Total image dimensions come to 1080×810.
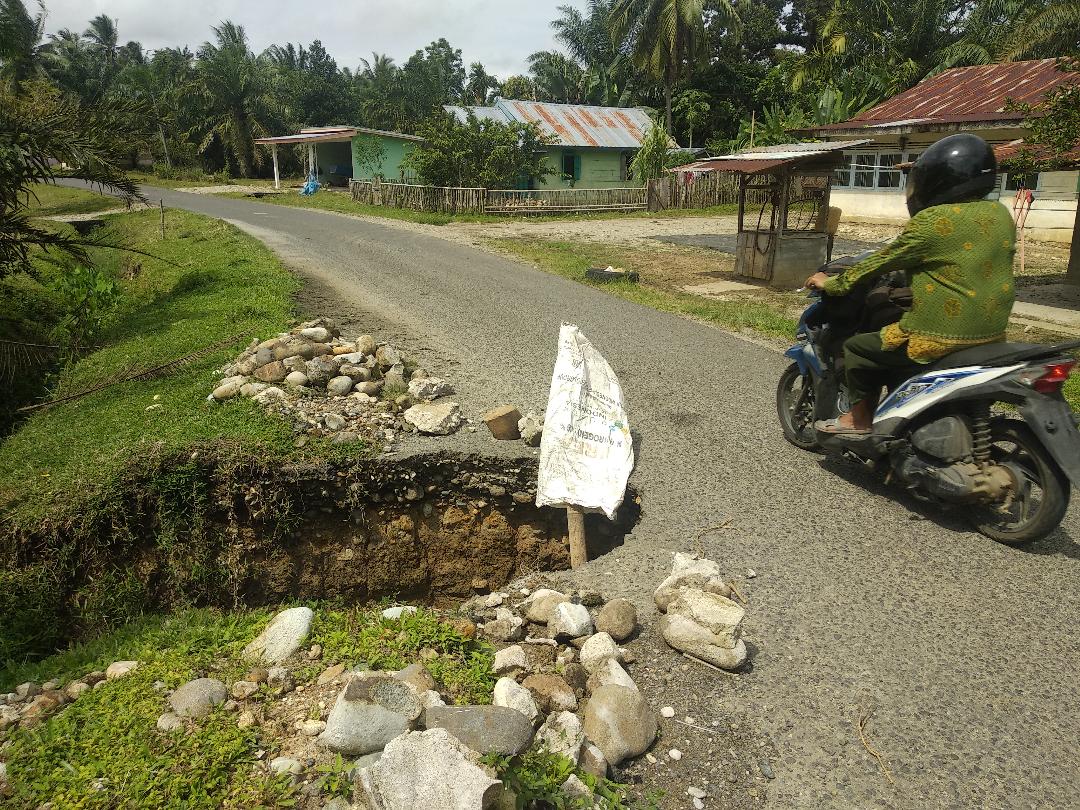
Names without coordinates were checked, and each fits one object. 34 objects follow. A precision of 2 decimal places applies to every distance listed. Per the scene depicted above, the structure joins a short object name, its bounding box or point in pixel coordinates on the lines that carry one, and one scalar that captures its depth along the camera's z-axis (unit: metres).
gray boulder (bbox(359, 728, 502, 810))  2.17
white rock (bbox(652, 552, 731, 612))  3.37
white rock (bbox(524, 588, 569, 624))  3.48
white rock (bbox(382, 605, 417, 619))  3.65
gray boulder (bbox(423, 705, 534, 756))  2.45
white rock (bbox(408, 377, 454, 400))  5.75
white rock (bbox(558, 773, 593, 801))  2.36
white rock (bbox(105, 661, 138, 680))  3.35
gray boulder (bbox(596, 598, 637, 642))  3.27
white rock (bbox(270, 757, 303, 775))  2.56
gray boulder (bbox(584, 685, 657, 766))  2.62
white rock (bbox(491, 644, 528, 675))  3.10
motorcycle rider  3.83
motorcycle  3.62
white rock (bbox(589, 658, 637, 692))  2.87
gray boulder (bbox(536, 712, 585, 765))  2.53
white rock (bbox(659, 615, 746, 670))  3.03
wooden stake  4.09
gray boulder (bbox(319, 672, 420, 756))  2.53
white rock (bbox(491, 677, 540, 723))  2.75
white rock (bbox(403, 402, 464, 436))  5.21
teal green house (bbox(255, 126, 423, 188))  30.50
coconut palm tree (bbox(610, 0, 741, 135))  31.80
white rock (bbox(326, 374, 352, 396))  5.80
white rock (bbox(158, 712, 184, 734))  2.83
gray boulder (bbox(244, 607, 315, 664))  3.31
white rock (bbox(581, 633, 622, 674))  3.09
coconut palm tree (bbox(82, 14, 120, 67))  57.09
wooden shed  11.44
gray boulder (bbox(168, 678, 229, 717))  2.91
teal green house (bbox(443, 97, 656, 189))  31.08
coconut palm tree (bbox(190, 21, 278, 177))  40.72
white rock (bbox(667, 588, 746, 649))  3.04
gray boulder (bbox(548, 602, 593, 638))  3.29
